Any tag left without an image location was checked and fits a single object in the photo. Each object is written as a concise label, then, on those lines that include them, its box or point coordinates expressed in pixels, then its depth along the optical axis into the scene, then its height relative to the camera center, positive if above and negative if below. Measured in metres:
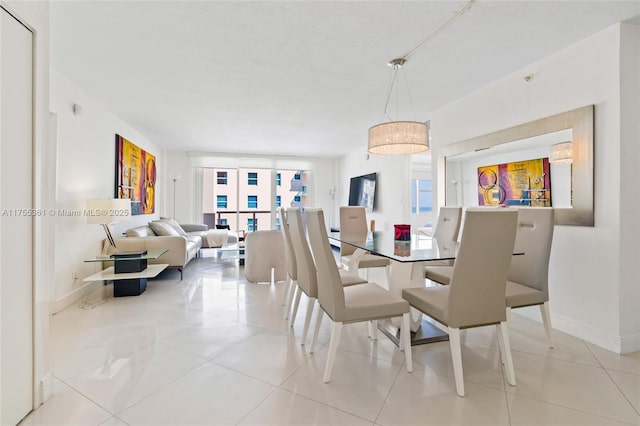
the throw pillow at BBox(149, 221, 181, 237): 4.91 -0.32
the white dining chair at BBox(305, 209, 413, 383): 1.79 -0.56
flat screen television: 6.47 +0.46
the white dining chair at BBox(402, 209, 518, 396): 1.60 -0.39
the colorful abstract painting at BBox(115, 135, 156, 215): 4.48 +0.58
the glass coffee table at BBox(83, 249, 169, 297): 3.47 -0.76
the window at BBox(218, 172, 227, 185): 9.86 +1.00
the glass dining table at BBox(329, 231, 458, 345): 2.07 -0.44
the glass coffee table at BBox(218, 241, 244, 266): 4.92 -0.72
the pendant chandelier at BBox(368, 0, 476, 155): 2.65 +0.70
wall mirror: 2.42 +0.48
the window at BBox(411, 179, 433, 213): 5.36 +0.24
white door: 1.38 -0.06
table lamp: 3.46 -0.01
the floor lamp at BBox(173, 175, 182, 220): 7.29 +0.26
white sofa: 4.03 -0.49
